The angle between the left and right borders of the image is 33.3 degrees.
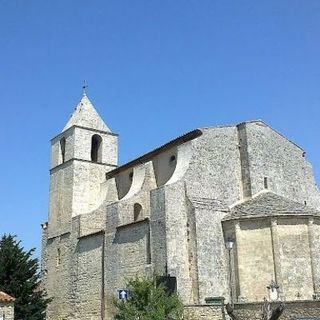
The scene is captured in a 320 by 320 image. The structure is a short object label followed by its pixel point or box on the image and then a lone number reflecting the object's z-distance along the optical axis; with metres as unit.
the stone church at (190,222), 26.45
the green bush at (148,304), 21.58
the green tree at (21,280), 25.42
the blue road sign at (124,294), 23.75
